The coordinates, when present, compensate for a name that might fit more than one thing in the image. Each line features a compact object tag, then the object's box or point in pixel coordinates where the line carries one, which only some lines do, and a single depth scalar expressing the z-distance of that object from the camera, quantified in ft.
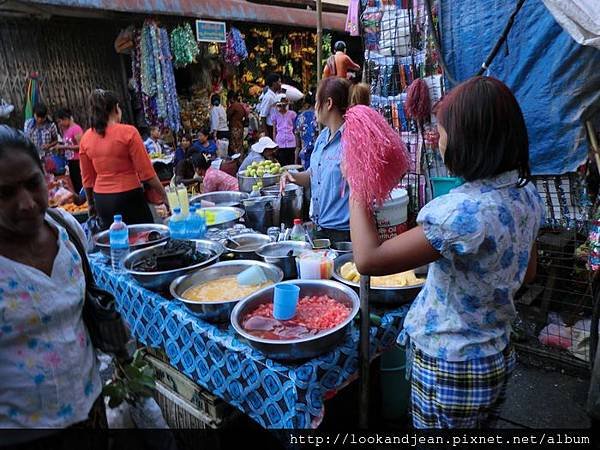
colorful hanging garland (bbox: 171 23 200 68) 26.27
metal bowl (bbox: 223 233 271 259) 8.82
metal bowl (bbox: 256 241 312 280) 8.02
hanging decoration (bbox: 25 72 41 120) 23.38
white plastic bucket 9.27
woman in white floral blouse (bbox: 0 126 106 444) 4.13
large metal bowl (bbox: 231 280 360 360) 5.40
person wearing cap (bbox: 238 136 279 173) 17.31
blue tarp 9.98
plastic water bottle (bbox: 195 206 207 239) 10.05
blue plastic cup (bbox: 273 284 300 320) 6.17
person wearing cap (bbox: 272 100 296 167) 28.14
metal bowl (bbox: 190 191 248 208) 13.59
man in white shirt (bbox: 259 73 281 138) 28.84
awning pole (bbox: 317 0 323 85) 17.15
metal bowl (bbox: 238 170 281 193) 13.83
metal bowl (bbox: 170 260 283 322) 6.64
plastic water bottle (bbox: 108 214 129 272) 9.09
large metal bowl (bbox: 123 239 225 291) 7.72
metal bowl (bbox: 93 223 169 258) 9.37
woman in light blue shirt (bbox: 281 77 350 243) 9.77
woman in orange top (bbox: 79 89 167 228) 12.46
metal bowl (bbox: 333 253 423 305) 6.75
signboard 26.91
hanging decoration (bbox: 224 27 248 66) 29.00
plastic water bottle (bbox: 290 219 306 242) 9.18
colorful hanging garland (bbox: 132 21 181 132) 25.17
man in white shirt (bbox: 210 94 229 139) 29.68
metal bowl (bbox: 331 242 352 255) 8.71
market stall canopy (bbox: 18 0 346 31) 21.71
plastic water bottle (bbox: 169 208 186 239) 9.91
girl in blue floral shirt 4.06
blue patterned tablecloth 5.41
